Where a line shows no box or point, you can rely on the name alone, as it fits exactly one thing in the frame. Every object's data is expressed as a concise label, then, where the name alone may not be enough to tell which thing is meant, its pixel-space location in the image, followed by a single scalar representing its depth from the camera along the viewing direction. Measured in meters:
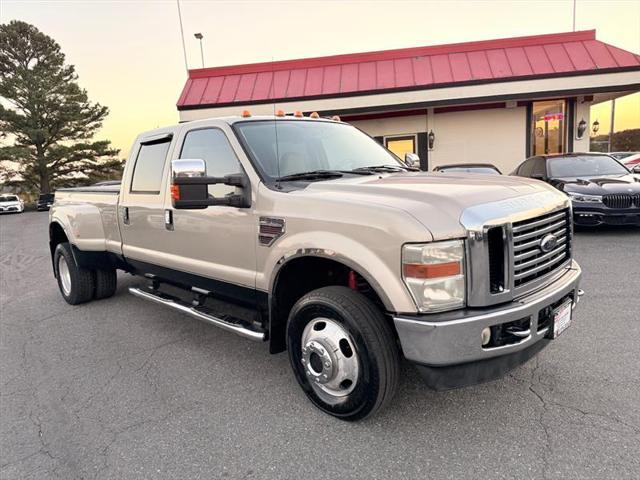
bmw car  7.73
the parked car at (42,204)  30.70
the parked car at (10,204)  30.34
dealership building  13.86
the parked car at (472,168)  10.40
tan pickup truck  2.38
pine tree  35.47
